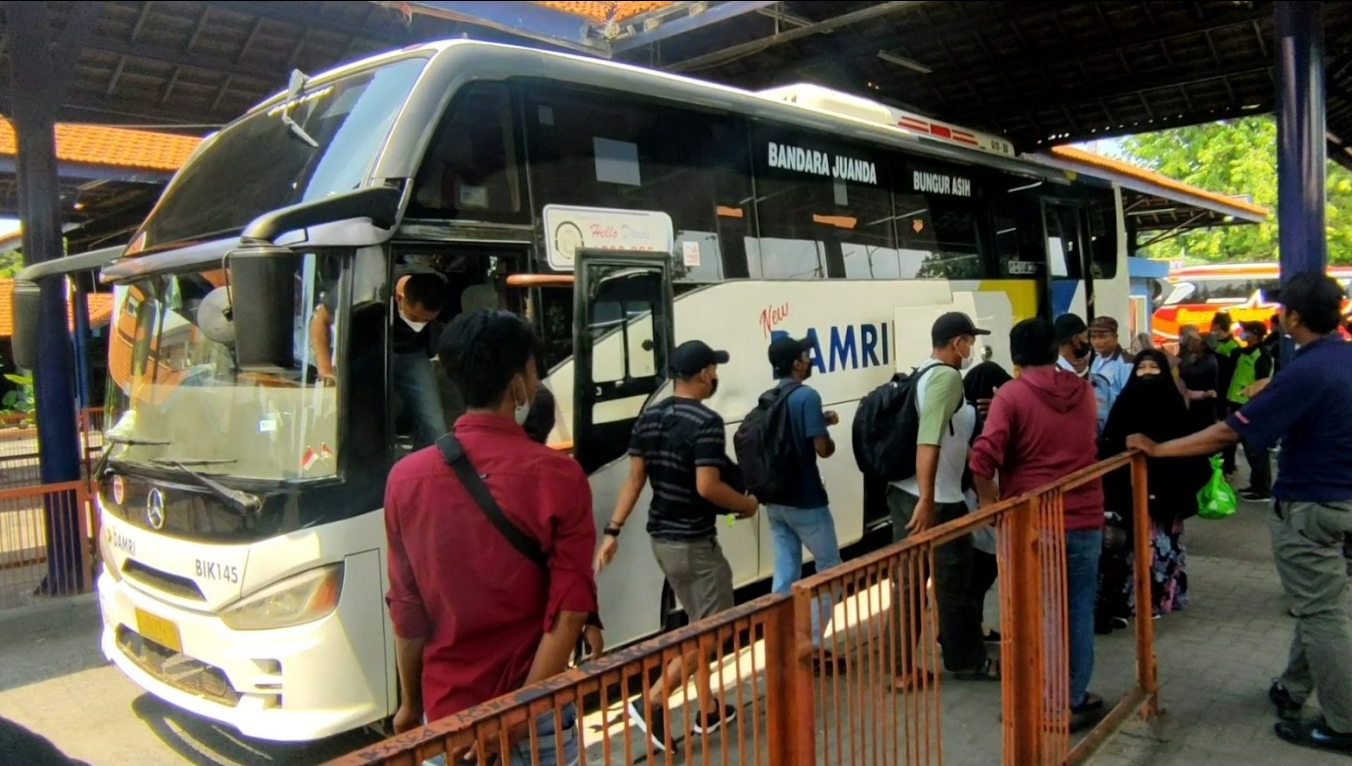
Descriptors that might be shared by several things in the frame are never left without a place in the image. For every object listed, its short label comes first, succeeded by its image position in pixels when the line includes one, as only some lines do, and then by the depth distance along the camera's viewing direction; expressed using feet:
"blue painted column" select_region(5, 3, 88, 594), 23.47
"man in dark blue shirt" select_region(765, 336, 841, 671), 15.33
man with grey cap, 14.94
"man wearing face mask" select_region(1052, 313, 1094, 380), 19.29
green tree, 111.65
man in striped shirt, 13.60
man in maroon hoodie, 13.66
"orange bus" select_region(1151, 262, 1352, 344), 111.65
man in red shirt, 7.40
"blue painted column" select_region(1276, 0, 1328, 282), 25.49
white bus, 12.80
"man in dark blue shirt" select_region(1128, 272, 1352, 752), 12.80
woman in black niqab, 17.22
